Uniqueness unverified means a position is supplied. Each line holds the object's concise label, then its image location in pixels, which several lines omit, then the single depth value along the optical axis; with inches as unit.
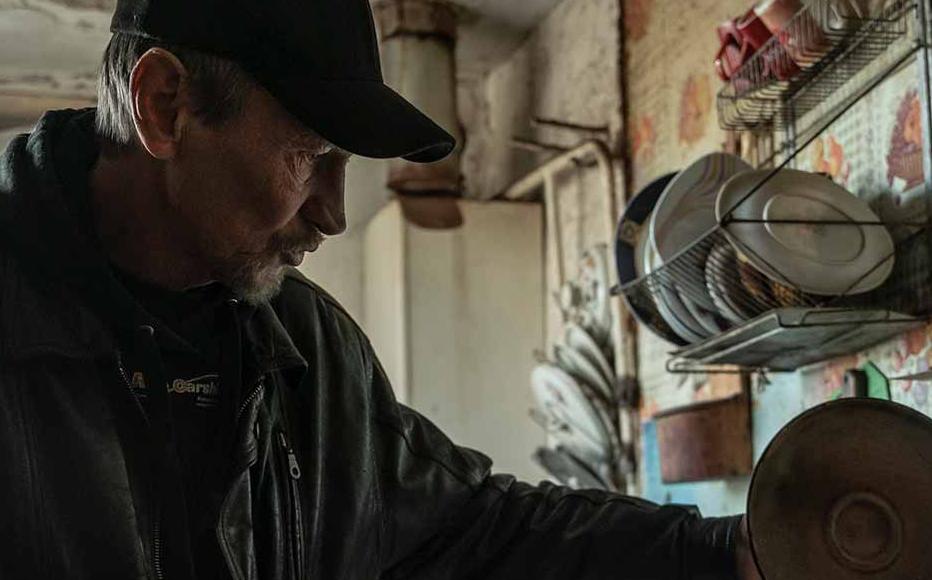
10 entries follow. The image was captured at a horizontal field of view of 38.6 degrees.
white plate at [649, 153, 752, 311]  80.5
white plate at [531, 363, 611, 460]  111.4
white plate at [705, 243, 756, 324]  73.7
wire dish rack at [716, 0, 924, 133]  70.6
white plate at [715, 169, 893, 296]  70.2
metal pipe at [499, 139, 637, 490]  110.5
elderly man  44.0
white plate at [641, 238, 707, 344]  81.2
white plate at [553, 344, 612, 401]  112.3
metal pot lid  47.4
